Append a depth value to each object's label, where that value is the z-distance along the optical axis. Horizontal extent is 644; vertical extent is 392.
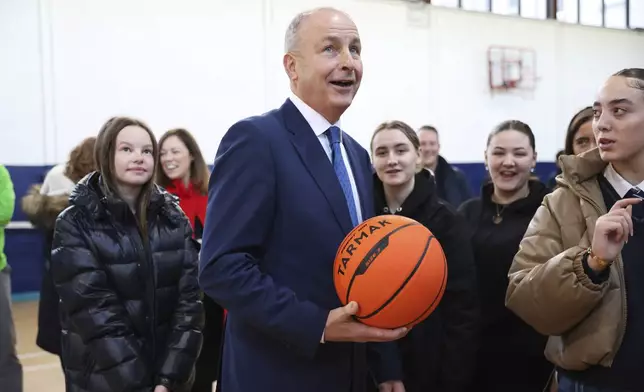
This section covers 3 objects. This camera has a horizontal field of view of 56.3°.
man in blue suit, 1.41
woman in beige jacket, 1.62
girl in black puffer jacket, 2.18
